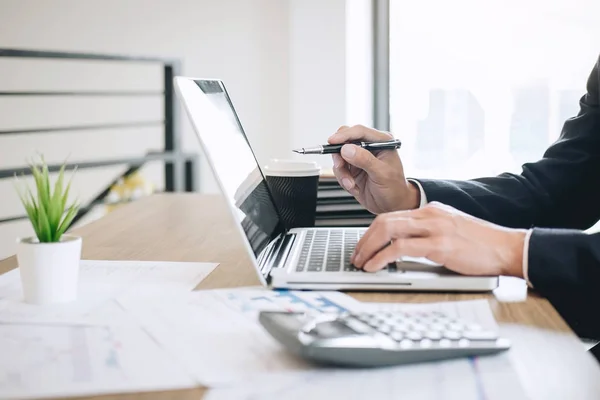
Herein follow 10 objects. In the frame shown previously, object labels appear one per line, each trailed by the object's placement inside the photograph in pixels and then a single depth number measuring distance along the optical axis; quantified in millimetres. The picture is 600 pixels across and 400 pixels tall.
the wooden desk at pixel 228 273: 583
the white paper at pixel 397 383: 538
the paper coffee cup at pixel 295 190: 1167
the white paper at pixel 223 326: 591
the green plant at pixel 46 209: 763
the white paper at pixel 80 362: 555
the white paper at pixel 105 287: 743
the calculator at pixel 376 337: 576
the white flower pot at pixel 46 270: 776
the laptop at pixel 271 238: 821
